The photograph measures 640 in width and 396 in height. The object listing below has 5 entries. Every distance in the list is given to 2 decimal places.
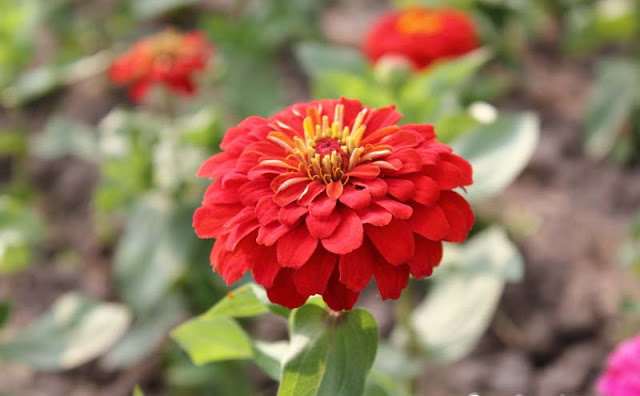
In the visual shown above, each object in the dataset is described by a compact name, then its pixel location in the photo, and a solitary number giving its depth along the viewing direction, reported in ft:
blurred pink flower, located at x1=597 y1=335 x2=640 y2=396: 1.71
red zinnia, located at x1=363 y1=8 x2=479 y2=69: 2.39
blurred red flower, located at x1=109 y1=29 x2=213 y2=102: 2.35
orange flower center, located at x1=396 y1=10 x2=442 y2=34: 2.42
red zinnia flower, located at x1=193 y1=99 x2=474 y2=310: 1.46
